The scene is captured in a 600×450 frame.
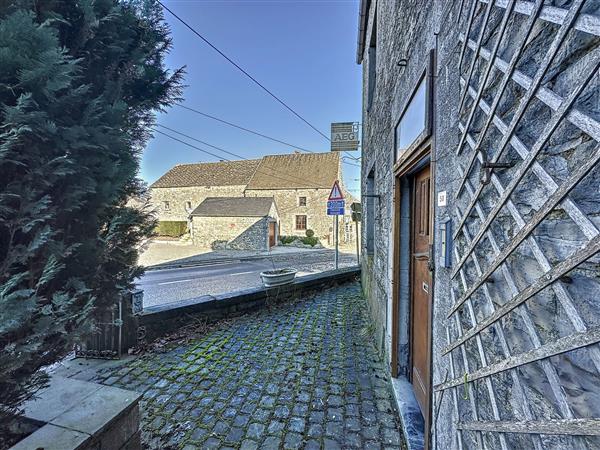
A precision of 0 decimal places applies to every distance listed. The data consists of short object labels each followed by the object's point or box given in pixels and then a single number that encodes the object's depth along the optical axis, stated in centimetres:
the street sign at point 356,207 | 823
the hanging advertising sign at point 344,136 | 791
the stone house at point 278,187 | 2542
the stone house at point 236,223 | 2114
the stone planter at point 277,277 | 553
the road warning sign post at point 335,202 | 721
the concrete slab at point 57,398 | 162
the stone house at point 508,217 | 64
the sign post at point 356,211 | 800
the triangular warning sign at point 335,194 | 720
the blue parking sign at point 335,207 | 723
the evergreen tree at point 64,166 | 122
